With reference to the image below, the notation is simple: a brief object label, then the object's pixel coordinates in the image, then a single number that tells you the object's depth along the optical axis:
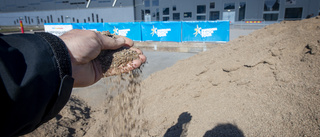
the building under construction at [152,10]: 22.88
